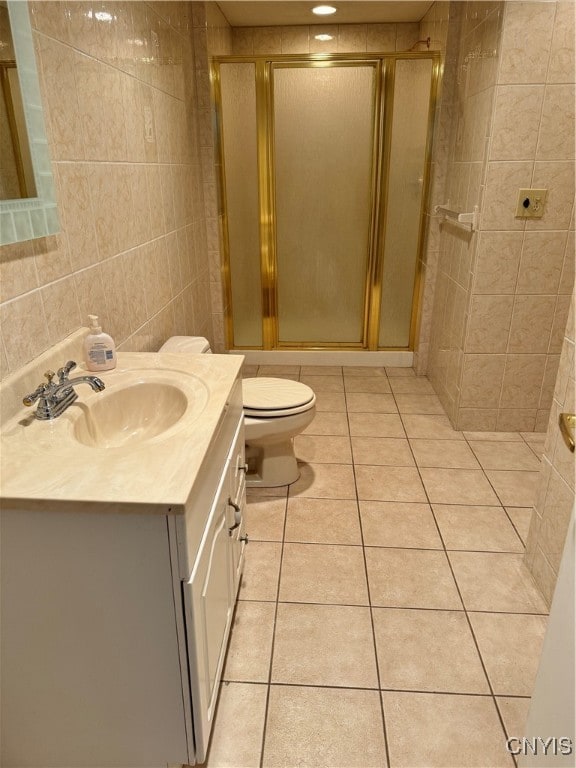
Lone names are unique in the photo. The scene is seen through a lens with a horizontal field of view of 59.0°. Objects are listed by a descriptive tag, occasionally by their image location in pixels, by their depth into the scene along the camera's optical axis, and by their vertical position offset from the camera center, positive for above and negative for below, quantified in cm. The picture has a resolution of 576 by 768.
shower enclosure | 298 -5
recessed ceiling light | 302 +99
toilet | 199 -86
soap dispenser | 136 -41
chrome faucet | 109 -42
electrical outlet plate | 224 -8
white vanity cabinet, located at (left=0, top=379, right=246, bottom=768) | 86 -77
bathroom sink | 83 -47
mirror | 110 +11
